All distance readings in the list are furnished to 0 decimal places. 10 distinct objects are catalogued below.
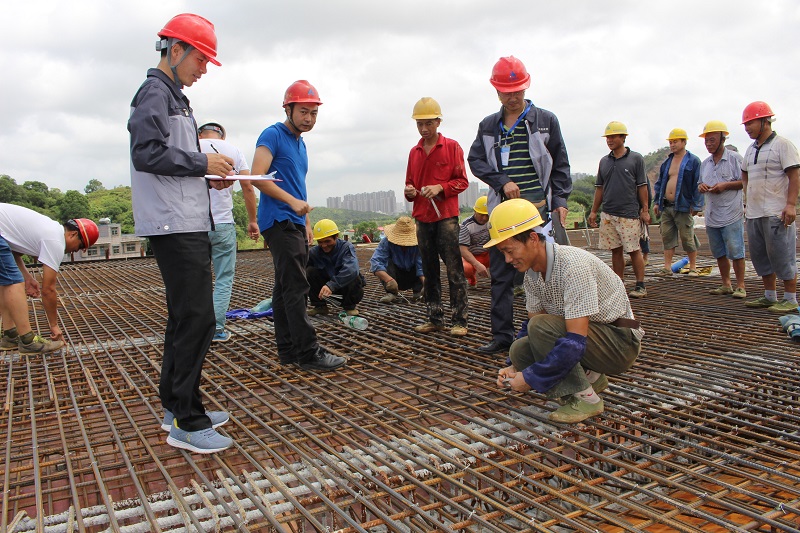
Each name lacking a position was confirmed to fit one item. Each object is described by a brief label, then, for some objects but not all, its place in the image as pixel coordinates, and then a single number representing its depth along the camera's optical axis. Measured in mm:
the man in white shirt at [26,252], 3828
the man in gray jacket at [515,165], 3521
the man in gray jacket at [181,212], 2176
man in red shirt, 3918
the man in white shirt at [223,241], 3997
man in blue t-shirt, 3225
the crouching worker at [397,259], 5383
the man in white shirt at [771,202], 4289
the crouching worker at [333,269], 4582
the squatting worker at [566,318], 2246
